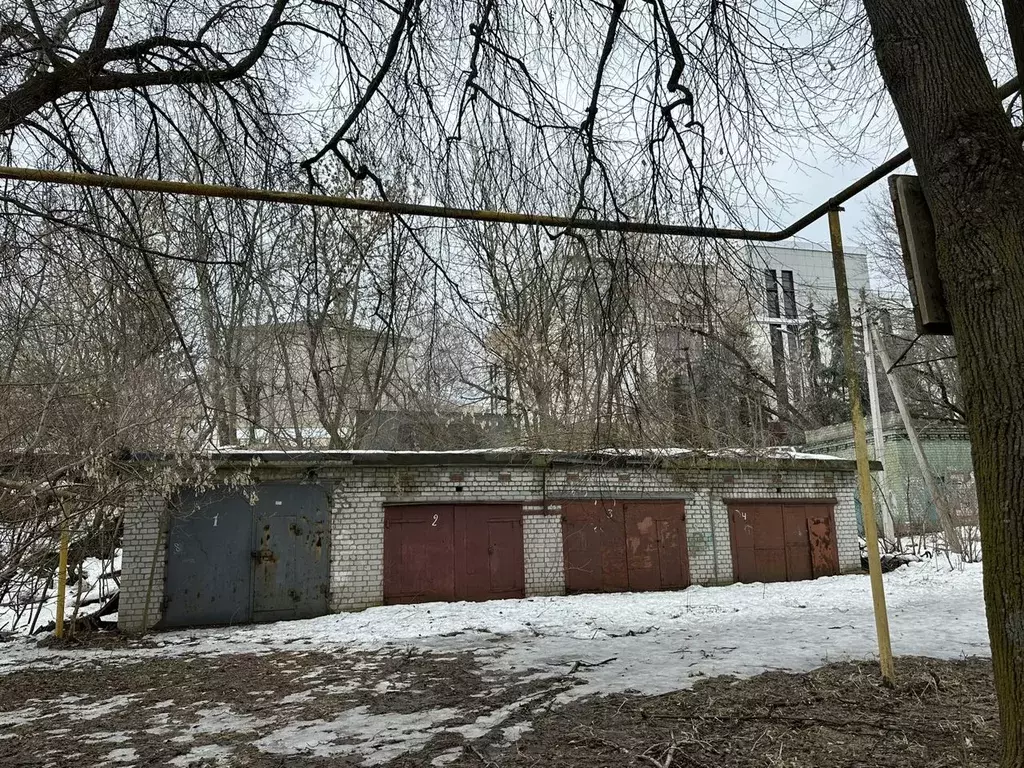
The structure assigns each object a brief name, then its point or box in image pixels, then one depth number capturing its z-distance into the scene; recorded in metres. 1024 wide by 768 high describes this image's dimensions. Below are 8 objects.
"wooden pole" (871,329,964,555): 16.39
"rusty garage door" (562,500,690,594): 13.25
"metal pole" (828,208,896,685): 5.23
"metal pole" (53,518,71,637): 9.82
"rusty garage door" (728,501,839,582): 14.49
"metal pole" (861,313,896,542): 18.47
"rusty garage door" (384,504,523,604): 12.28
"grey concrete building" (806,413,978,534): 22.42
